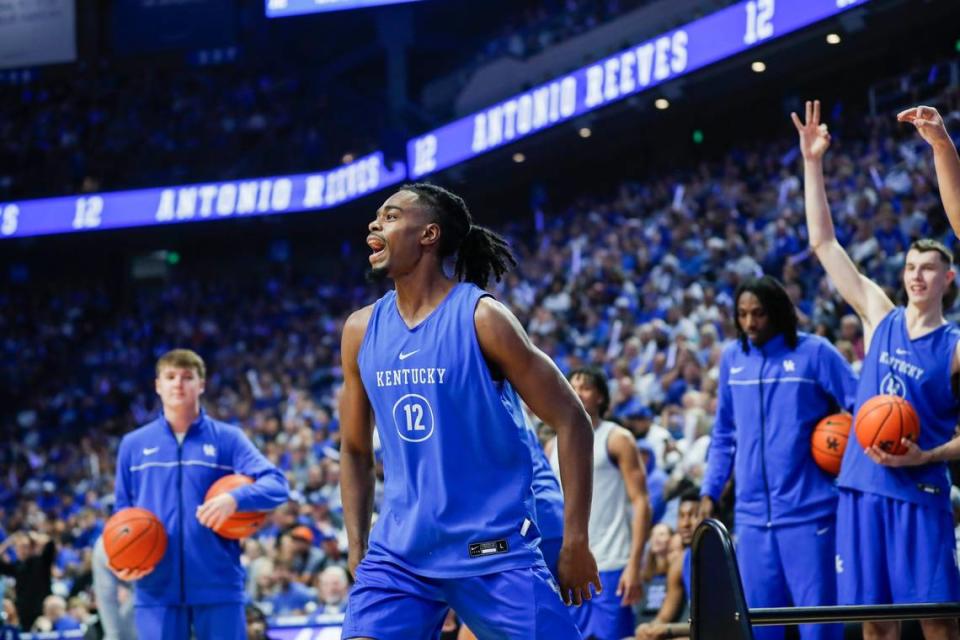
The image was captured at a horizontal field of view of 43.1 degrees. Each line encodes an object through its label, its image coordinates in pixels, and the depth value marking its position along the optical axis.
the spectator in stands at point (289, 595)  10.60
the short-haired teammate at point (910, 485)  5.08
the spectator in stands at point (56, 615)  11.50
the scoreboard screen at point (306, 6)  21.25
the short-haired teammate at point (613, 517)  6.36
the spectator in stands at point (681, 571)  7.21
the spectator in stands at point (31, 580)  11.58
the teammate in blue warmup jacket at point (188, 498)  6.19
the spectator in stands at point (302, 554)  11.19
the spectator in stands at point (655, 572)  7.94
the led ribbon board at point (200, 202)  21.91
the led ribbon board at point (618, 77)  14.60
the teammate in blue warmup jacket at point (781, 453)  5.64
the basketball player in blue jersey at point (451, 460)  3.51
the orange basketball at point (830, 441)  5.60
